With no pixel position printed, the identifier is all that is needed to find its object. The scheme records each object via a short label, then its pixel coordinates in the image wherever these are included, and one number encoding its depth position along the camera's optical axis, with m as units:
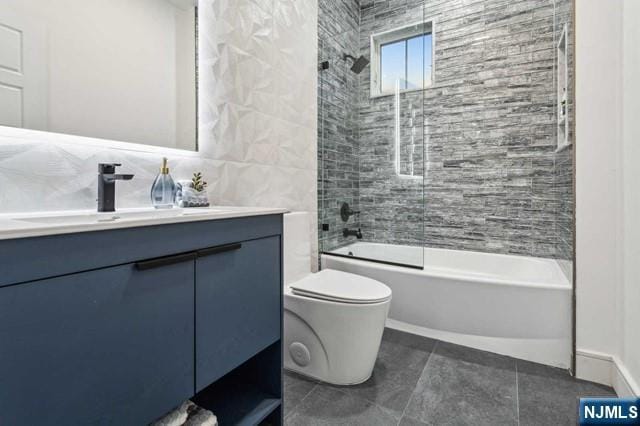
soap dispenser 1.29
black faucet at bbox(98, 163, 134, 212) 1.11
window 2.73
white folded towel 0.98
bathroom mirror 1.02
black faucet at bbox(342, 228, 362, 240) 2.77
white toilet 1.56
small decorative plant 1.47
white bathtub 1.81
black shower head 2.87
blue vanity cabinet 0.61
